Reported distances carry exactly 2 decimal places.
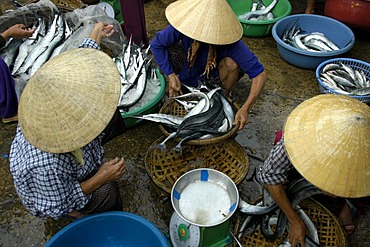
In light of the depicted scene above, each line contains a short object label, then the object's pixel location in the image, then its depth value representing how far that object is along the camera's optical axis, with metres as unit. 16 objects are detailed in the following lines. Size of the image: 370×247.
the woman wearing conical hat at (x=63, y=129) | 1.75
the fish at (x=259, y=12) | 5.53
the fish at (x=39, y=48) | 4.08
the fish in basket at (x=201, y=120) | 2.93
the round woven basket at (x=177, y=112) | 2.89
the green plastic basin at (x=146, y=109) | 3.47
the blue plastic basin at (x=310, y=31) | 4.43
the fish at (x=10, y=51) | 4.11
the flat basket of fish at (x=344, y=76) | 3.97
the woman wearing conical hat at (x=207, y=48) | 2.86
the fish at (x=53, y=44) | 4.09
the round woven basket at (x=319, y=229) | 2.71
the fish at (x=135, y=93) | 3.68
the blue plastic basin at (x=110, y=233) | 2.33
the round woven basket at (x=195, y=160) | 3.16
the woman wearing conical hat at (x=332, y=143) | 1.74
